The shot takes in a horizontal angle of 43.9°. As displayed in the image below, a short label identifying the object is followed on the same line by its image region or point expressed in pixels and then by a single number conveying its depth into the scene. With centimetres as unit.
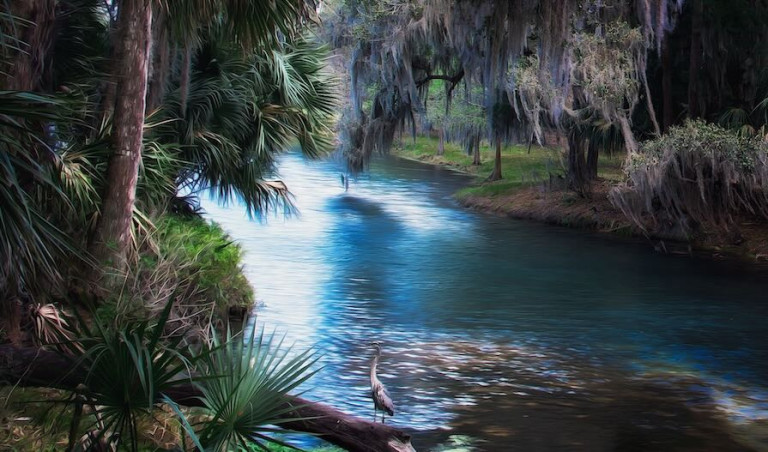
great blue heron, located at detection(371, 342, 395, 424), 1006
